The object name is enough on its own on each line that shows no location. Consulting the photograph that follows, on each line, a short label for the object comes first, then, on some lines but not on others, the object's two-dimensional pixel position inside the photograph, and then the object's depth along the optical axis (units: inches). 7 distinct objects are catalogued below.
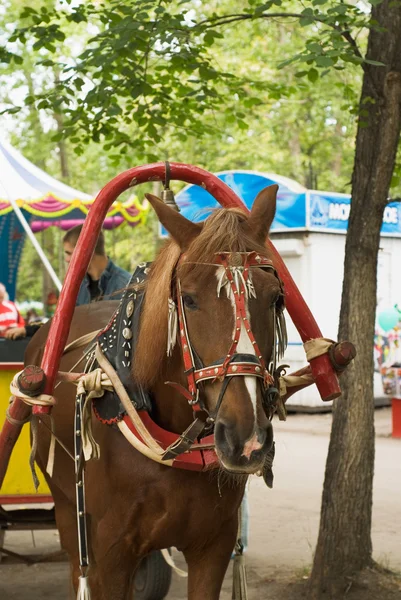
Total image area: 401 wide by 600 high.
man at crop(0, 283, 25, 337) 348.5
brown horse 106.0
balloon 587.8
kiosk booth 578.6
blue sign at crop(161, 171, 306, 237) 577.9
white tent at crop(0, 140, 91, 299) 467.2
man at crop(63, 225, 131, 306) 213.4
